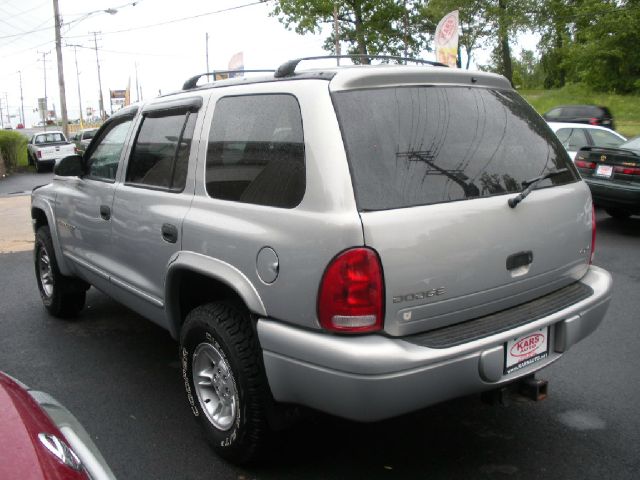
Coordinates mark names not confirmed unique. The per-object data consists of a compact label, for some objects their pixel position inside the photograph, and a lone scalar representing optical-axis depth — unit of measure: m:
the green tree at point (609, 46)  34.59
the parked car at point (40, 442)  1.66
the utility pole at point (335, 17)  32.17
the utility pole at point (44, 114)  41.03
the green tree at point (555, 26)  38.31
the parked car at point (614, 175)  8.21
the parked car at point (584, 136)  10.61
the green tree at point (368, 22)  42.12
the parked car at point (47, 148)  24.23
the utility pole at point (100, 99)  55.38
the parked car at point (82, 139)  27.47
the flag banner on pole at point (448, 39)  17.84
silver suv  2.34
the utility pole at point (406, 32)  41.97
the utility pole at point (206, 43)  54.75
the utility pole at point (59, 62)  29.48
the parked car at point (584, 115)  20.45
